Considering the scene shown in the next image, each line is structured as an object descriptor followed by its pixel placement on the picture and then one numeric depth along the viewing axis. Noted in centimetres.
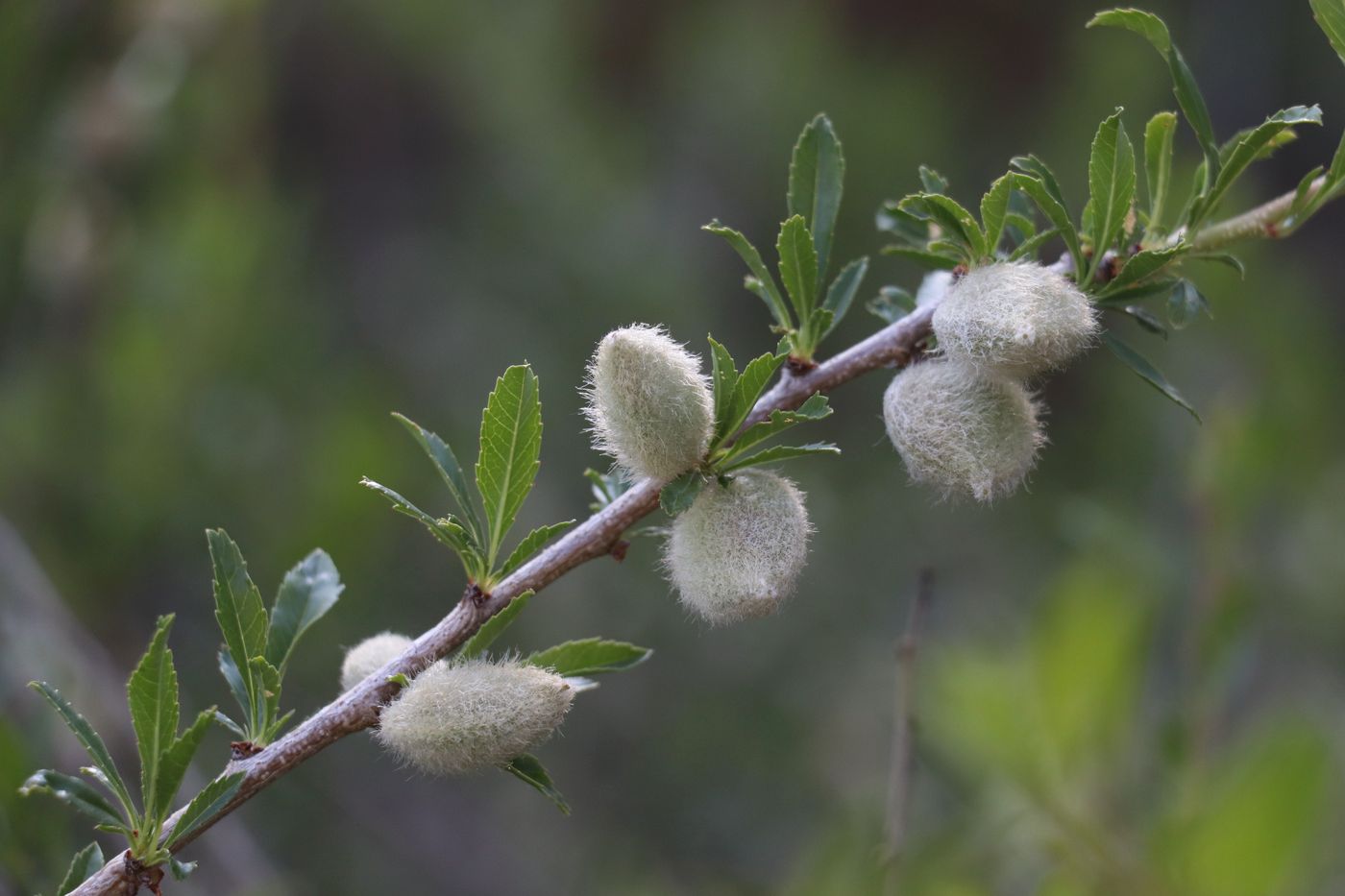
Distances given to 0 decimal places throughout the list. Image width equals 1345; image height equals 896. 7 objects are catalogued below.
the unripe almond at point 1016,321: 59
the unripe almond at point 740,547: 59
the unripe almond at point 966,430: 60
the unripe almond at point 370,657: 60
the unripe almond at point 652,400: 59
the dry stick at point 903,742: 62
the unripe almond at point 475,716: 59
